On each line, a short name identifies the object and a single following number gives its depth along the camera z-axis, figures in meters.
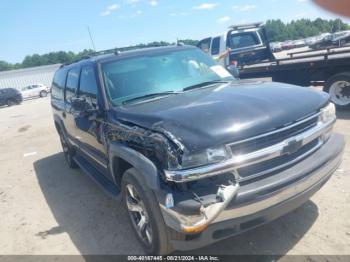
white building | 46.47
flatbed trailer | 7.53
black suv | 2.64
